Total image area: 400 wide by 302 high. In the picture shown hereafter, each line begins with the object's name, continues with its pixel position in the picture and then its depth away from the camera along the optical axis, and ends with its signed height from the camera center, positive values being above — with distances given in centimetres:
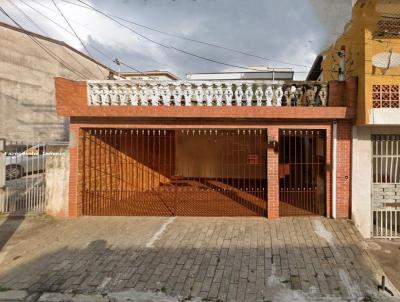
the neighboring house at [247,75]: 1420 +336
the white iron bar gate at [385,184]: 697 -75
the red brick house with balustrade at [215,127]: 700 +52
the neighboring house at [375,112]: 637 +76
